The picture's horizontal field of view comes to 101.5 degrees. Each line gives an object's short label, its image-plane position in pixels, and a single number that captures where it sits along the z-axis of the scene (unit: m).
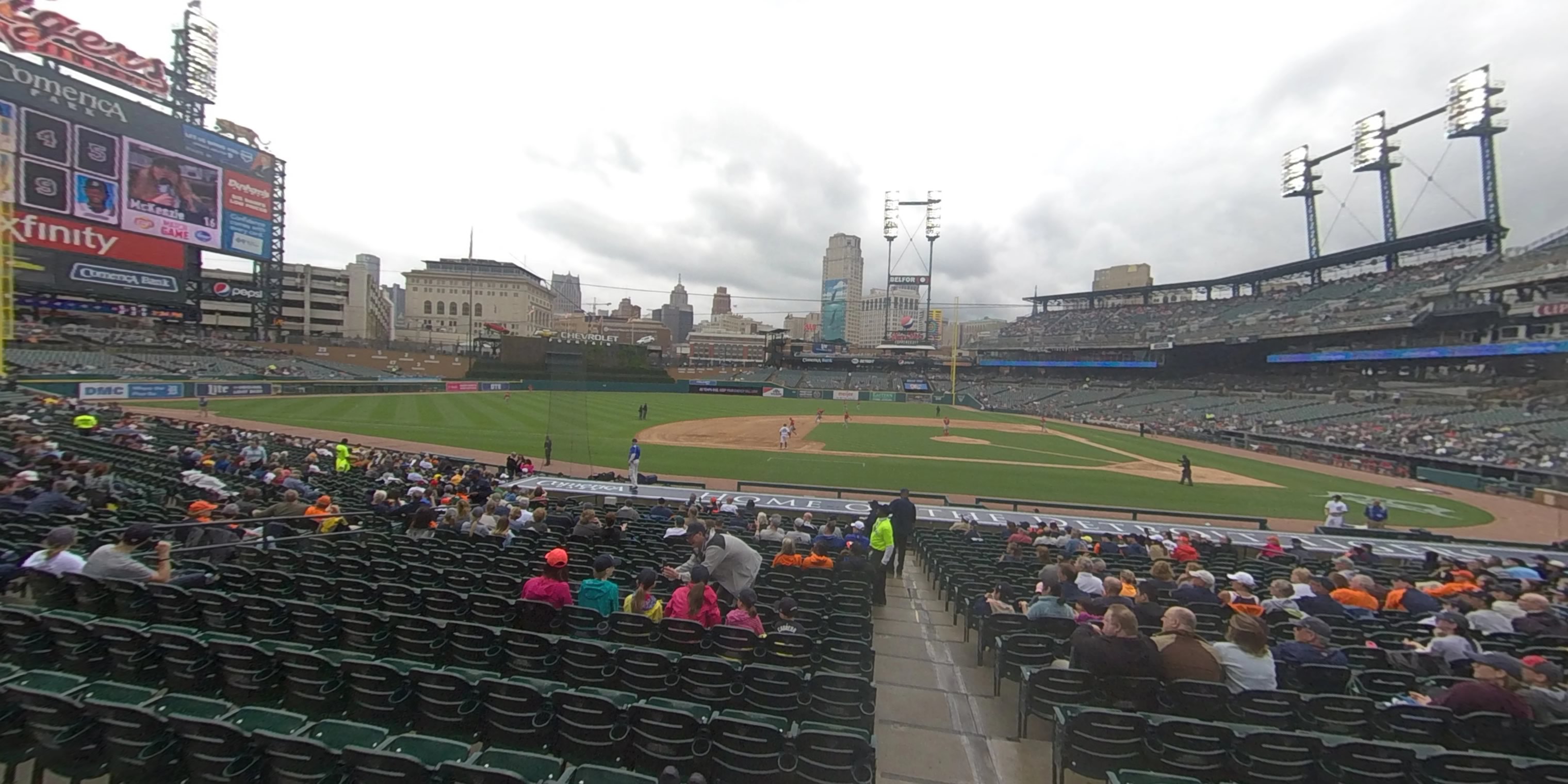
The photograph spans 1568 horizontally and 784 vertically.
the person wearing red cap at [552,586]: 6.08
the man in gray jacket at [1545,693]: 4.74
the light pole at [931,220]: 81.06
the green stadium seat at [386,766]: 3.25
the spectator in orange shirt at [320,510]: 9.71
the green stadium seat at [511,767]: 3.17
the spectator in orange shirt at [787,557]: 8.52
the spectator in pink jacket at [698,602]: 5.89
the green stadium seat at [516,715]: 4.28
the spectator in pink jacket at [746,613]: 5.81
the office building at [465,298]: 132.00
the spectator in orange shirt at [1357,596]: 8.38
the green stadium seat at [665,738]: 4.04
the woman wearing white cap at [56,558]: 5.77
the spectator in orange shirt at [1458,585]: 8.80
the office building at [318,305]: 84.38
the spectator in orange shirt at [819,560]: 8.64
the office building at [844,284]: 136.00
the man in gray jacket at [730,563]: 6.87
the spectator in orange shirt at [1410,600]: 8.16
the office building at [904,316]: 99.56
